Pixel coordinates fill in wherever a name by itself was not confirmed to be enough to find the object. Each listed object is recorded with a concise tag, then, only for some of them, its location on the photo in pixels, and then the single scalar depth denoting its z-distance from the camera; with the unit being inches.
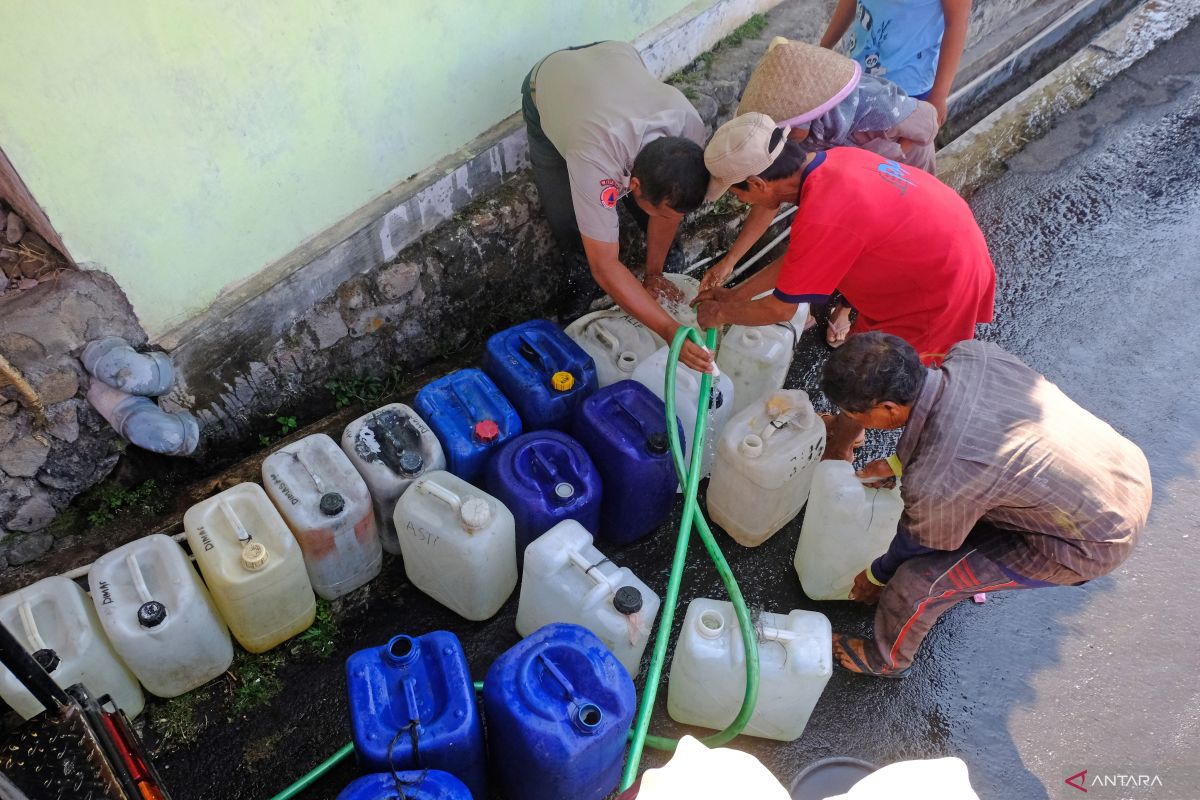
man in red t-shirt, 108.2
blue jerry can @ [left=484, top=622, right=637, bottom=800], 85.7
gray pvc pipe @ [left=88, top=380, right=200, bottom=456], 113.9
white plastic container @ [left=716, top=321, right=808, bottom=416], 135.8
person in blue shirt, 141.4
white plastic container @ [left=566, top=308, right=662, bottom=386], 133.8
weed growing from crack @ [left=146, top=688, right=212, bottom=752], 108.4
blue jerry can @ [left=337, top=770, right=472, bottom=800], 77.3
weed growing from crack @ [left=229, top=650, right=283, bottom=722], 112.6
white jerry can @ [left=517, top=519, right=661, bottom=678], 100.7
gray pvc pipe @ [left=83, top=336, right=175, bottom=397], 110.5
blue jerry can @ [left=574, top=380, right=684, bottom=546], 118.8
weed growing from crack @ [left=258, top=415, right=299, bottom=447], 136.1
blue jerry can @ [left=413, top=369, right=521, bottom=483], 119.8
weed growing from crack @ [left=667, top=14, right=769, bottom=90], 175.3
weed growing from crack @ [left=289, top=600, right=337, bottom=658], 117.7
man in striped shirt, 88.7
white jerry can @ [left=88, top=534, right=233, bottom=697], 98.7
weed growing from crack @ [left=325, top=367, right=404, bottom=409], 141.9
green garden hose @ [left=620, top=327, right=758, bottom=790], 95.1
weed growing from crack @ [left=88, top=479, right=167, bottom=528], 123.3
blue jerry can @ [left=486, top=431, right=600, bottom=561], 113.7
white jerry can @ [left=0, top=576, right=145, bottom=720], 95.5
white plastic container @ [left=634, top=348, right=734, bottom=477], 126.1
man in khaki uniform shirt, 113.7
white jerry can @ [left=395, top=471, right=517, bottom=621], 107.8
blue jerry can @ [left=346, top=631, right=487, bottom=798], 83.7
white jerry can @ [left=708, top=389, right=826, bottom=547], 119.0
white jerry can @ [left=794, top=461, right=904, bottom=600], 112.7
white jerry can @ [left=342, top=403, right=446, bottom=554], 115.6
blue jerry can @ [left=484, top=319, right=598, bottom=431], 126.0
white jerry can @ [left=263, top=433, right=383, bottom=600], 109.7
